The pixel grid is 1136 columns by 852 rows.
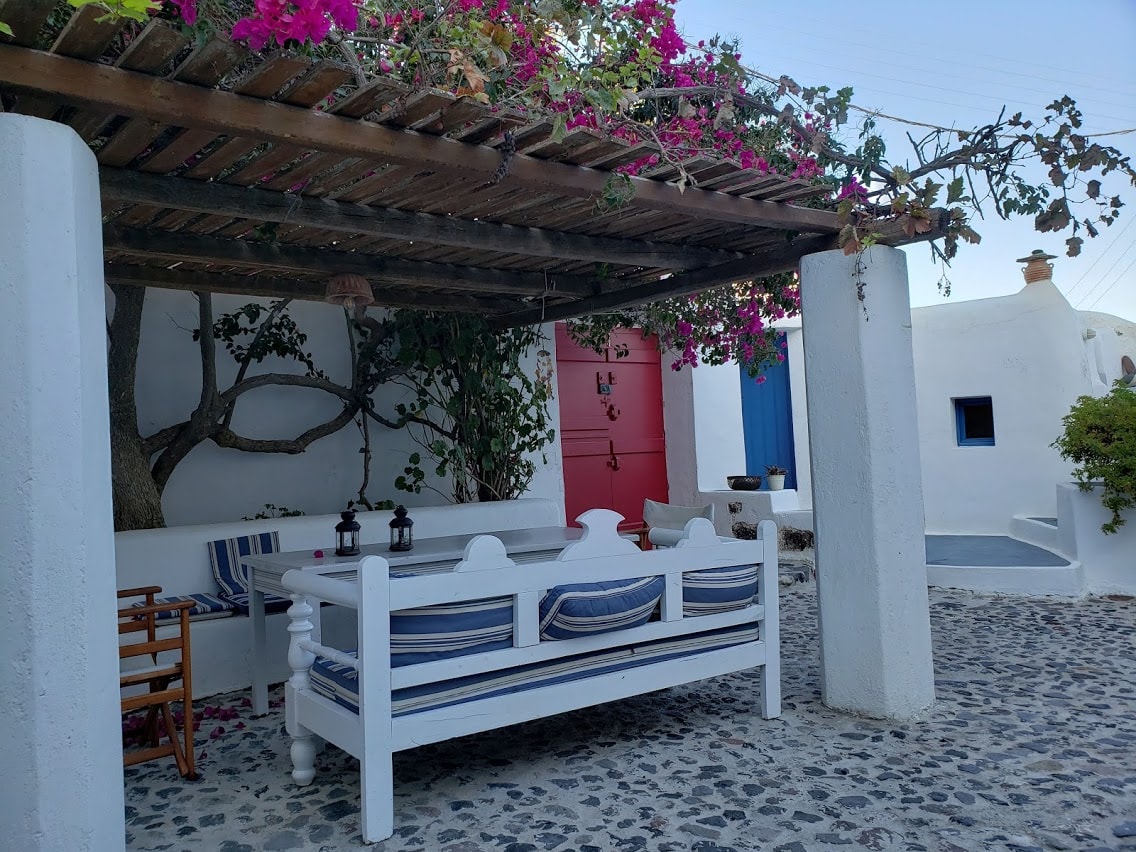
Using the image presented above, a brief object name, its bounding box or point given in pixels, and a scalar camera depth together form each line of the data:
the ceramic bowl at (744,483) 8.87
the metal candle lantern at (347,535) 4.48
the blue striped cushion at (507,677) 3.19
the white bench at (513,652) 3.05
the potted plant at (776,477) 9.17
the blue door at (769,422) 9.80
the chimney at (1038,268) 10.01
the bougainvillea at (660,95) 2.86
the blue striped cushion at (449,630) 3.14
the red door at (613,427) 8.47
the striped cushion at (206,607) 4.74
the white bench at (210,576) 4.89
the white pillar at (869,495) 4.17
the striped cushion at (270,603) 4.90
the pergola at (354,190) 2.49
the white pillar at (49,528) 2.27
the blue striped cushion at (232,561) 5.18
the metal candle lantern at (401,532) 4.59
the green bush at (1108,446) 6.96
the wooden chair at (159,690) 3.45
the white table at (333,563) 4.15
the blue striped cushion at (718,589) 4.00
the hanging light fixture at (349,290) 4.55
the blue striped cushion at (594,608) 3.44
